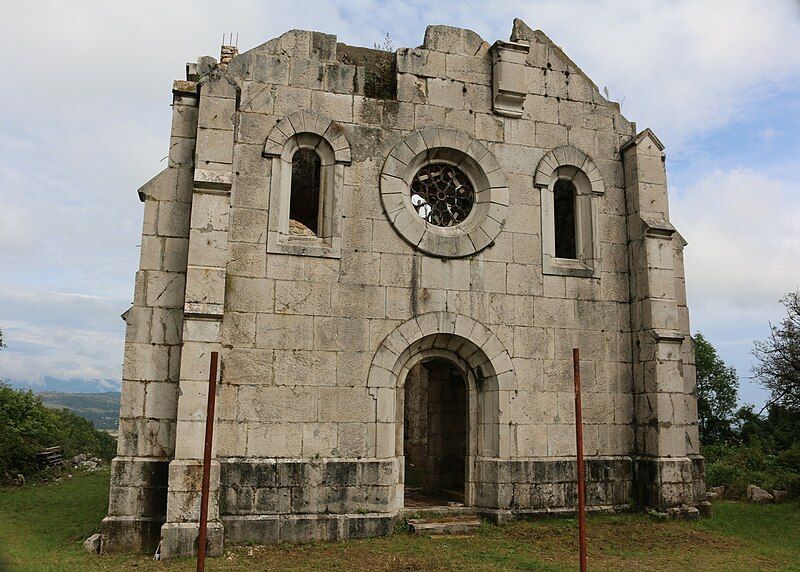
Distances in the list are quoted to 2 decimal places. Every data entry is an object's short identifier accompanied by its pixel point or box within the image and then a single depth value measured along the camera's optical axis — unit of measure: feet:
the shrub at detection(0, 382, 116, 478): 55.77
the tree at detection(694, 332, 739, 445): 84.53
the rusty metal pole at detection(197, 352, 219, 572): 20.18
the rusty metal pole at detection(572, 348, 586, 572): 22.71
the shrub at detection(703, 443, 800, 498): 49.55
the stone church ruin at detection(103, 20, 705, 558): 32.40
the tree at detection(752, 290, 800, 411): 70.85
